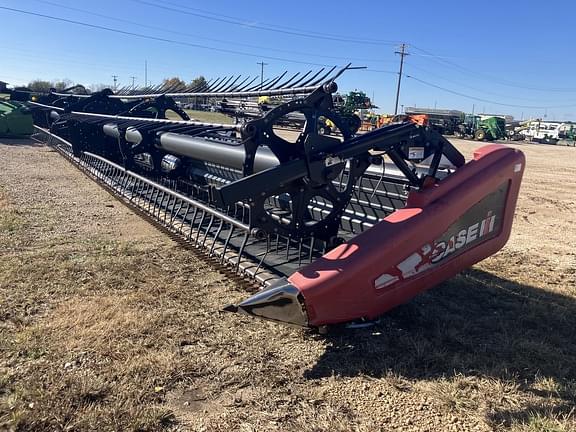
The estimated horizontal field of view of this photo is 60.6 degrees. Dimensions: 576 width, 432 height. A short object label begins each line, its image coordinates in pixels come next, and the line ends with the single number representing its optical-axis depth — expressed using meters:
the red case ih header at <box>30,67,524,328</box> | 2.91
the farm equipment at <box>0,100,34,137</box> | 16.06
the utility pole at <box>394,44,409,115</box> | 57.75
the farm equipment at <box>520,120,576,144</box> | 43.25
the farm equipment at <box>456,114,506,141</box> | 36.94
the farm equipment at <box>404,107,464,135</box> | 37.94
